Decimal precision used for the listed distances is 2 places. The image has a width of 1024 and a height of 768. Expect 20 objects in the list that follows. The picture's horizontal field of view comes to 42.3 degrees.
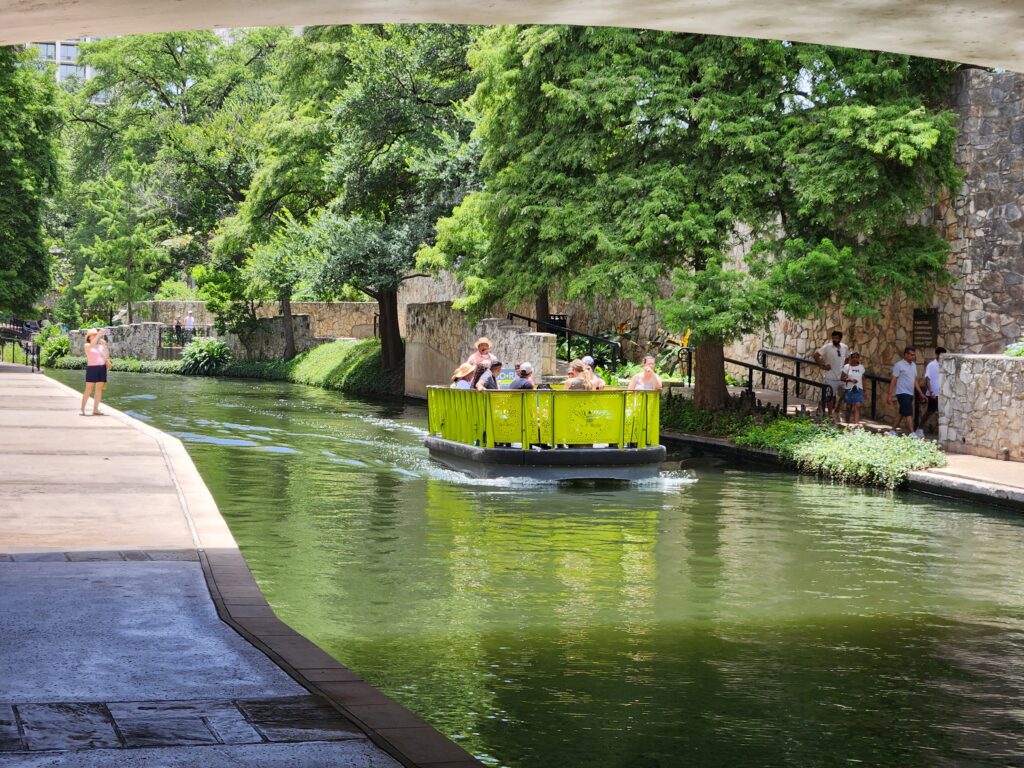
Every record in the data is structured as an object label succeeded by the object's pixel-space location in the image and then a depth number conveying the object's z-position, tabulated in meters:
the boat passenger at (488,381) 20.00
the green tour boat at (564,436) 18.55
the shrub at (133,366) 56.58
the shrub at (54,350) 60.69
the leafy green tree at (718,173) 22.45
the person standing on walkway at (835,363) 23.94
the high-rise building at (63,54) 170.75
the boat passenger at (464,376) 20.53
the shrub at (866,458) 18.48
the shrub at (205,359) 55.22
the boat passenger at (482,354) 21.02
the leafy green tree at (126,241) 62.28
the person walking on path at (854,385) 22.86
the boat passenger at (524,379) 19.23
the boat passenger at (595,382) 20.00
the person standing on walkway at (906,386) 21.97
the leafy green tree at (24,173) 41.72
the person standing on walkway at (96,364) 23.47
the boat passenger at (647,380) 20.56
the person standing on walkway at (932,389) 22.95
